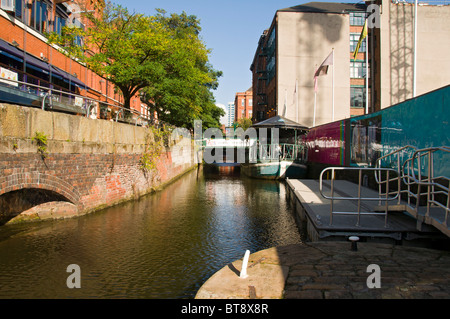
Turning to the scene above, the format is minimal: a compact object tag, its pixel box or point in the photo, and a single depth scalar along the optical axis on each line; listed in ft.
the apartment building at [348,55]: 119.65
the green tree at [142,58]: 57.36
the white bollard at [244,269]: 14.65
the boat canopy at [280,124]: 82.38
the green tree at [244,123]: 271.22
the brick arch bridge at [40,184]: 25.61
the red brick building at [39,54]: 35.61
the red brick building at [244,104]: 435.53
